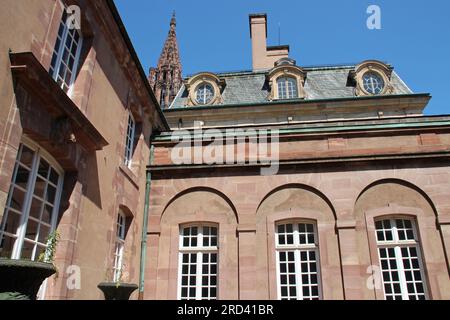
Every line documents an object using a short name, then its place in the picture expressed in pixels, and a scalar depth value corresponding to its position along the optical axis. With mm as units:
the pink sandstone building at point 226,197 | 6895
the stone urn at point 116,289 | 6664
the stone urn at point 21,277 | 3828
